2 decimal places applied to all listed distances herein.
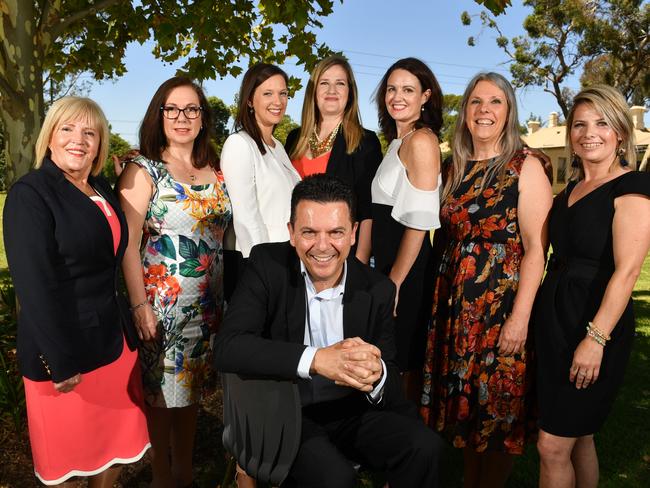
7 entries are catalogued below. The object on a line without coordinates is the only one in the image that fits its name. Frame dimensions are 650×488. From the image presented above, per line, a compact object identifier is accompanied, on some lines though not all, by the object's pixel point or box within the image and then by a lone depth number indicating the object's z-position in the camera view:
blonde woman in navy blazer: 2.51
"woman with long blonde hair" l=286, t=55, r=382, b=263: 3.64
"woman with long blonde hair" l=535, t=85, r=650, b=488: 2.72
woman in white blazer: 3.31
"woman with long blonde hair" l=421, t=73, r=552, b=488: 3.12
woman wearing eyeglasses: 3.24
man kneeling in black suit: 2.42
